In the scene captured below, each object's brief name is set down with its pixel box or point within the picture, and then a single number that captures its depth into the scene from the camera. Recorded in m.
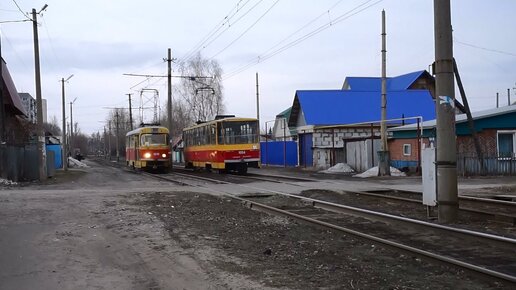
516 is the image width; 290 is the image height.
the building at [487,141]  25.67
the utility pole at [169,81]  44.25
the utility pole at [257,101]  50.61
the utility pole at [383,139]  26.05
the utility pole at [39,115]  25.86
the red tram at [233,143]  30.16
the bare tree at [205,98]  65.94
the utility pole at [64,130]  39.03
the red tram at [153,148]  34.78
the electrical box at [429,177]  10.99
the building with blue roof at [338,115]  38.86
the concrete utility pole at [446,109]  10.46
